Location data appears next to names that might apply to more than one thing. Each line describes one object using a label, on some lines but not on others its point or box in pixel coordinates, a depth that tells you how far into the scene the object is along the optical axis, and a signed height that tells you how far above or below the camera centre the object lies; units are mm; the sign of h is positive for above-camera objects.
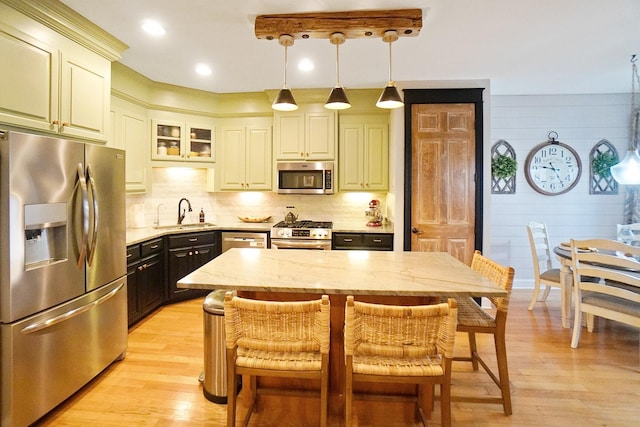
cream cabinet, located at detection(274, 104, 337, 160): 4348 +1076
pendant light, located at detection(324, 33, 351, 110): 2387 +831
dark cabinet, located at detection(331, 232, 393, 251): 4043 -304
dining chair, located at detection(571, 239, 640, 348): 2643 -578
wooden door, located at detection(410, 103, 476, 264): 3859 +443
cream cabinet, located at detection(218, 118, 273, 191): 4539 +837
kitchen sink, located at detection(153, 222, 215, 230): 4152 -140
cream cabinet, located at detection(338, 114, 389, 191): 4336 +824
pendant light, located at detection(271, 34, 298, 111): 2373 +812
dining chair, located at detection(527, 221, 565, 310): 3785 -496
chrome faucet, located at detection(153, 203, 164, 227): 4422 -17
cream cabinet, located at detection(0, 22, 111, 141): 2075 +914
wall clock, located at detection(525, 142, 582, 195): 4617 +674
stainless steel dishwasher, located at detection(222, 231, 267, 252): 4219 -304
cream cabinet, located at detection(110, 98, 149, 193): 3510 +849
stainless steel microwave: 4336 +498
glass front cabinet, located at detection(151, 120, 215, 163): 4168 +954
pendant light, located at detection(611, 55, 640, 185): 3462 +513
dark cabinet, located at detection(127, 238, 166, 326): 3240 -659
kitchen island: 1698 -346
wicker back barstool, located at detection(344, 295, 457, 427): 1431 -574
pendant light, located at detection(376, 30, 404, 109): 2340 +824
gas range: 4047 -196
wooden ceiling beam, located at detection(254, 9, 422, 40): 2438 +1425
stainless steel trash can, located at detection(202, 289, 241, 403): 2170 -892
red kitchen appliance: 4586 +55
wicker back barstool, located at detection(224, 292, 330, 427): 1475 -569
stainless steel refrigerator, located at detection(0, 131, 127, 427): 1795 -332
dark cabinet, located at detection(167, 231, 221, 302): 3889 -477
